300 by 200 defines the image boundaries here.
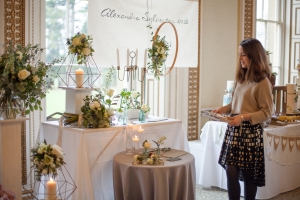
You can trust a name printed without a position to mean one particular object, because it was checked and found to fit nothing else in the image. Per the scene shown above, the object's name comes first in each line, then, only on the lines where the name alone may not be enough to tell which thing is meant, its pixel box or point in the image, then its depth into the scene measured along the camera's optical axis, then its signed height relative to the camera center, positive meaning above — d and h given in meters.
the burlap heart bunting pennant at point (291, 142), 4.73 -0.68
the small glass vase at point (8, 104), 3.00 -0.20
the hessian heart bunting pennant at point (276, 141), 4.50 -0.63
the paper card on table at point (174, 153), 3.52 -0.61
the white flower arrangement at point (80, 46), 3.55 +0.22
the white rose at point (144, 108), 3.94 -0.28
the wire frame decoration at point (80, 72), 3.64 +0.02
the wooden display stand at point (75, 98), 3.60 -0.19
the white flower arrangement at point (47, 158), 2.54 -0.47
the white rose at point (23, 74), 2.90 +0.00
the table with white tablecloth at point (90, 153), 3.38 -0.60
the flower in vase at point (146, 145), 3.44 -0.52
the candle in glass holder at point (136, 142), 3.57 -0.53
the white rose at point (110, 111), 3.58 -0.29
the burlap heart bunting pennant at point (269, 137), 4.43 -0.59
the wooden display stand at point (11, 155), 2.98 -0.54
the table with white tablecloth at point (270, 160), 4.43 -0.84
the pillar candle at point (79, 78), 3.63 -0.03
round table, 3.17 -0.74
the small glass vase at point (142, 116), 3.94 -0.35
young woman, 3.41 -0.32
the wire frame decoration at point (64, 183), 3.42 -0.83
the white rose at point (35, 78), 2.97 -0.03
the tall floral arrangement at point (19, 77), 2.92 -0.02
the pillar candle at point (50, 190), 2.46 -0.62
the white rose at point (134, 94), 3.97 -0.17
